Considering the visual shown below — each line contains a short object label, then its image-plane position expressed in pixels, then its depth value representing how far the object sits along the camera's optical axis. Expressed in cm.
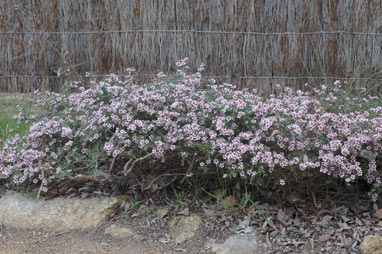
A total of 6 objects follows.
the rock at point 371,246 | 212
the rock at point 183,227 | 238
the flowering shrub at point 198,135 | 222
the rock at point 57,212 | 253
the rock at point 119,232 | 241
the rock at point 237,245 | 222
